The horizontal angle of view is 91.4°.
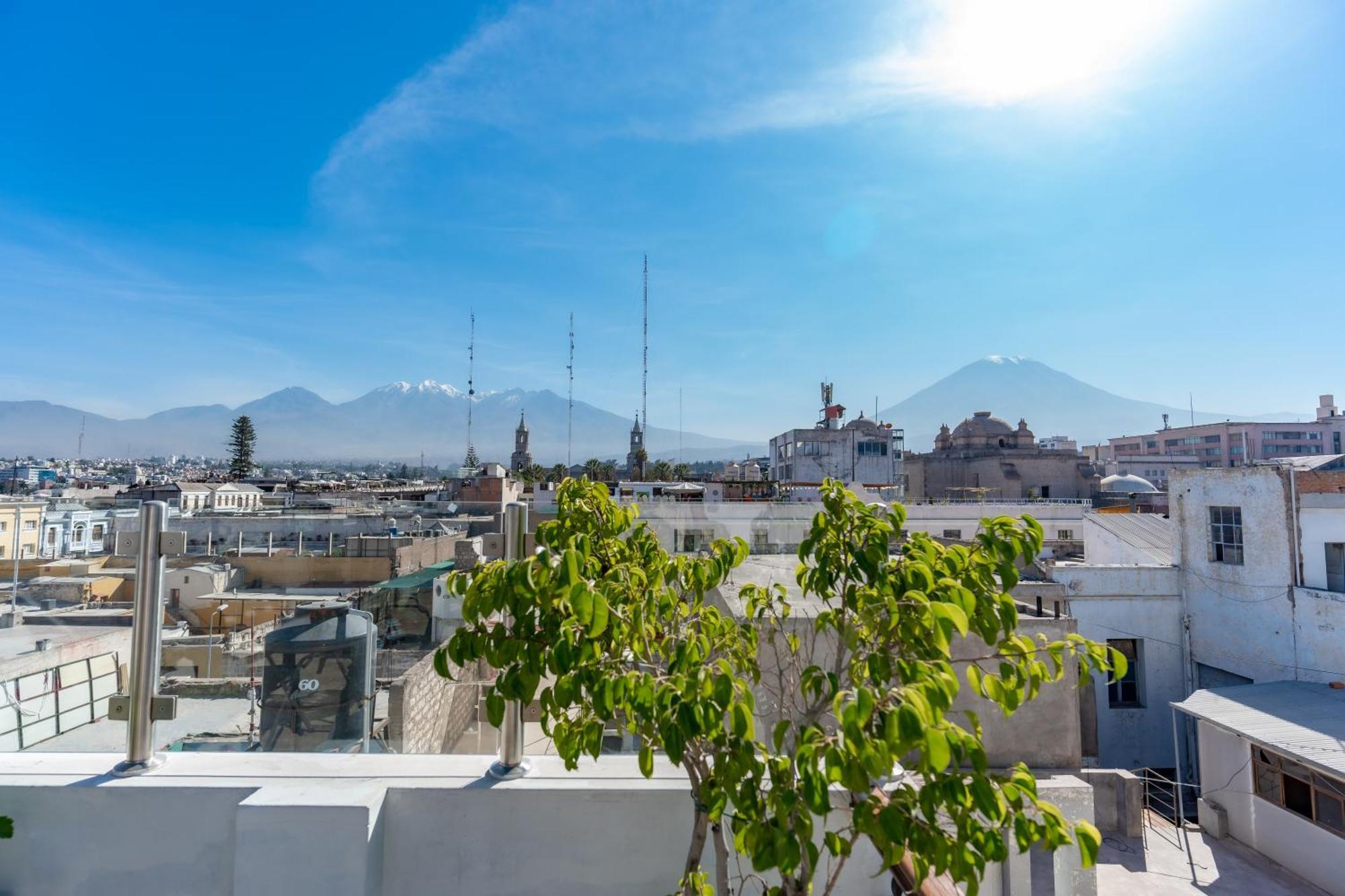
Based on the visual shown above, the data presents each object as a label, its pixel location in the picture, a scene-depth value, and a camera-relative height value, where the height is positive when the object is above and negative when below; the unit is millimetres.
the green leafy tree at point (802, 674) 1269 -402
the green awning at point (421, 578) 7105 -1062
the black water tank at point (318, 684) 3170 -979
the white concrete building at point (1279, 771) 7645 -3635
